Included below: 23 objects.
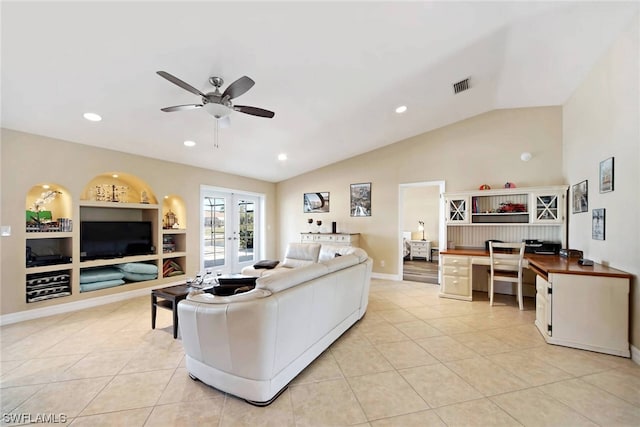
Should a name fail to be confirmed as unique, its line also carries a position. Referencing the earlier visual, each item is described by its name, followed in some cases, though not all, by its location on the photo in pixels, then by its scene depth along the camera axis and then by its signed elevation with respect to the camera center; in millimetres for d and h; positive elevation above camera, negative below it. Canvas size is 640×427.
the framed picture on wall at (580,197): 3506 +226
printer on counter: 4238 -542
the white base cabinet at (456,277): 4461 -1067
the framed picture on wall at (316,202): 6758 +267
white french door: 5930 -419
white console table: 5973 -587
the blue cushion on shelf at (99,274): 4117 -981
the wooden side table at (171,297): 2990 -961
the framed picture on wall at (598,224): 3064 -122
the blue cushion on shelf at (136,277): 4551 -1097
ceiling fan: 2327 +1070
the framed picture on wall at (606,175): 2891 +422
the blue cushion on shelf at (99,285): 4059 -1129
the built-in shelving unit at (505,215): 4266 -29
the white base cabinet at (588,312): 2623 -1005
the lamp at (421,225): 8759 -404
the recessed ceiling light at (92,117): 3285 +1176
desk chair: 3896 -791
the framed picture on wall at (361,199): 6192 +319
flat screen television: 4146 -441
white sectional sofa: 1829 -879
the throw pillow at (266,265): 4883 -948
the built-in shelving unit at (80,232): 3709 -327
